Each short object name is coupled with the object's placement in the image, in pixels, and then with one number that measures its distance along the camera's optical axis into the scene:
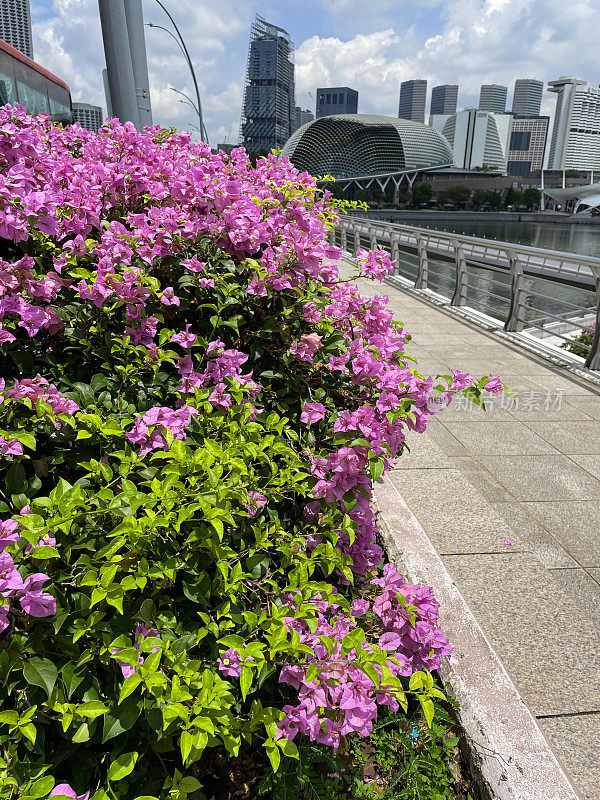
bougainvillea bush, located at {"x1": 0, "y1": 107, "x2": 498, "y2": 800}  1.30
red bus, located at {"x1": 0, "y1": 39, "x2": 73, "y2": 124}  9.16
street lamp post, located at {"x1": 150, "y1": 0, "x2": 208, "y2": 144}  13.90
